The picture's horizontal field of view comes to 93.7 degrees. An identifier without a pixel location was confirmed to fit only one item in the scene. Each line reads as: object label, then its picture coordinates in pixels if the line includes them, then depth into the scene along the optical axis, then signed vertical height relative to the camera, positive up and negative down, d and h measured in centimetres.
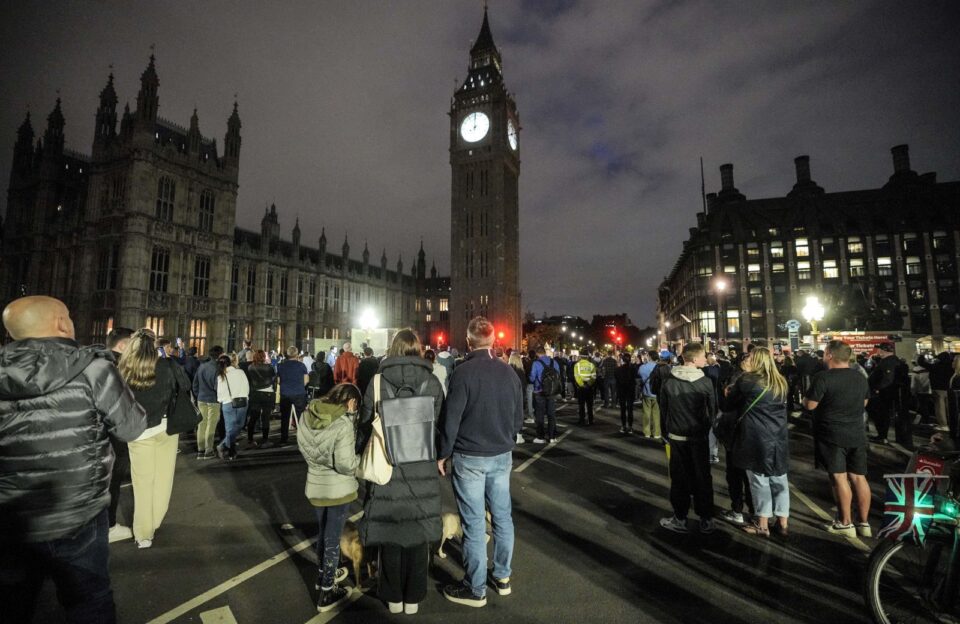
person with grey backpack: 333 -106
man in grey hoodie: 506 -109
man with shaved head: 231 -61
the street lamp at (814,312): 1812 +141
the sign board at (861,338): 1828 +31
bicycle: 307 -139
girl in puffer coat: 357 -97
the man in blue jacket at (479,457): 360 -90
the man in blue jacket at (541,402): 1012 -125
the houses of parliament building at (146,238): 3394 +945
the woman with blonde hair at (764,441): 486 -103
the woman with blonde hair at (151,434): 469 -94
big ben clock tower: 5591 +1813
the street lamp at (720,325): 5666 +269
